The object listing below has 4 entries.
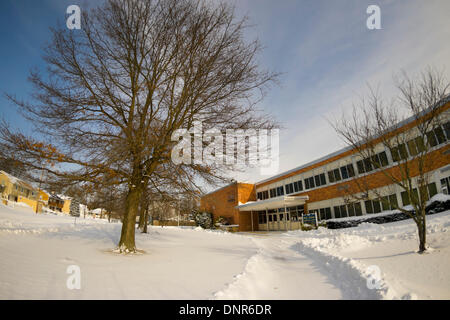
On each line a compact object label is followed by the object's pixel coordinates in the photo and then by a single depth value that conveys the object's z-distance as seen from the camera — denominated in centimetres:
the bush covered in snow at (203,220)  3449
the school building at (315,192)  1554
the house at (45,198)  5351
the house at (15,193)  3731
